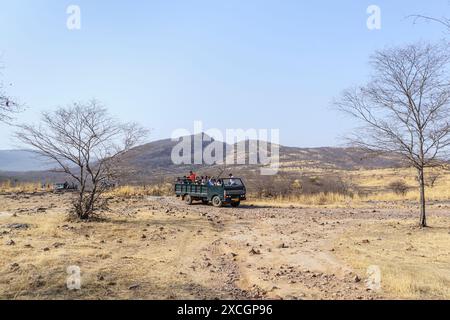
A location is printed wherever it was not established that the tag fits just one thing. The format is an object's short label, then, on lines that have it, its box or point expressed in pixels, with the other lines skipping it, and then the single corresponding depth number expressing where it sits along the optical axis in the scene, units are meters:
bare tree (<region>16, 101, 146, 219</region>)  18.11
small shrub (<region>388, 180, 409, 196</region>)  36.51
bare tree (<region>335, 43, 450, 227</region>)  15.84
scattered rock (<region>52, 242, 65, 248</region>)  12.26
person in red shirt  30.72
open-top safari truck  26.06
